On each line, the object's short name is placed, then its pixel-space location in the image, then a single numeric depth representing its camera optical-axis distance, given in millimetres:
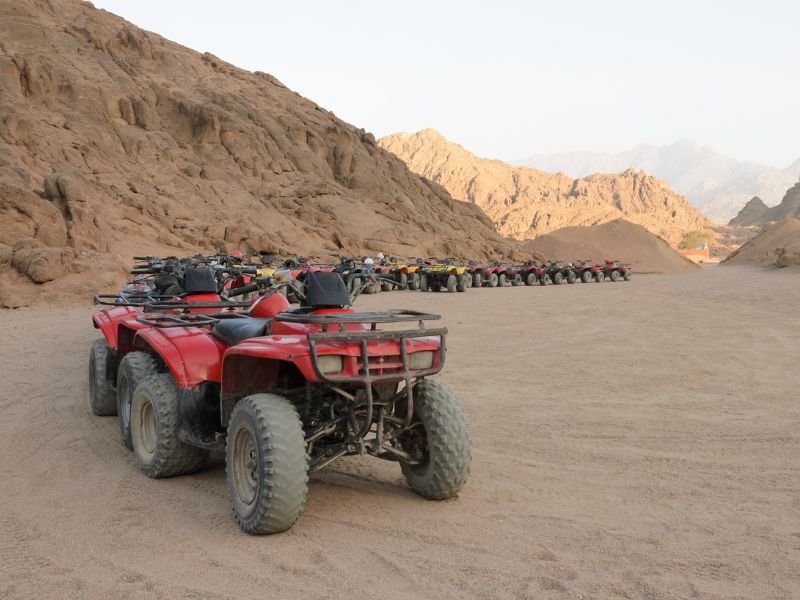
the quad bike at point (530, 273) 32612
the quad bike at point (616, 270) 38344
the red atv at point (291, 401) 3785
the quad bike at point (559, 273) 34250
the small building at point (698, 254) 83688
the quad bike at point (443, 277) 25312
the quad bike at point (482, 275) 29812
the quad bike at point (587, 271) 36531
